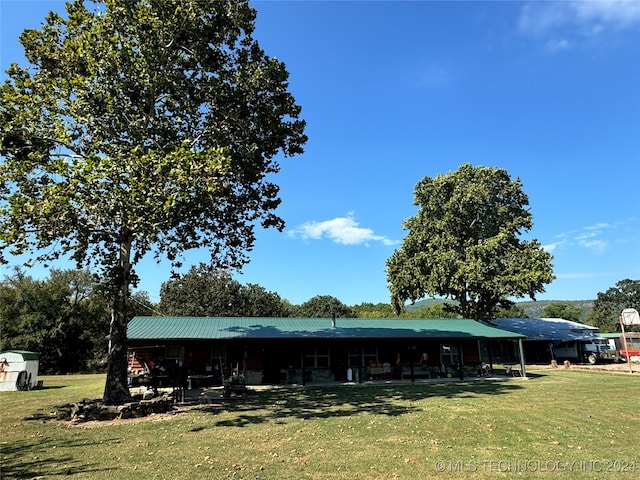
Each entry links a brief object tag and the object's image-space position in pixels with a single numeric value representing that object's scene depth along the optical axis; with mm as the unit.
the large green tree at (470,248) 34656
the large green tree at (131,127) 12492
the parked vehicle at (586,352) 39147
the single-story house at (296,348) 23281
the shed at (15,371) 23156
